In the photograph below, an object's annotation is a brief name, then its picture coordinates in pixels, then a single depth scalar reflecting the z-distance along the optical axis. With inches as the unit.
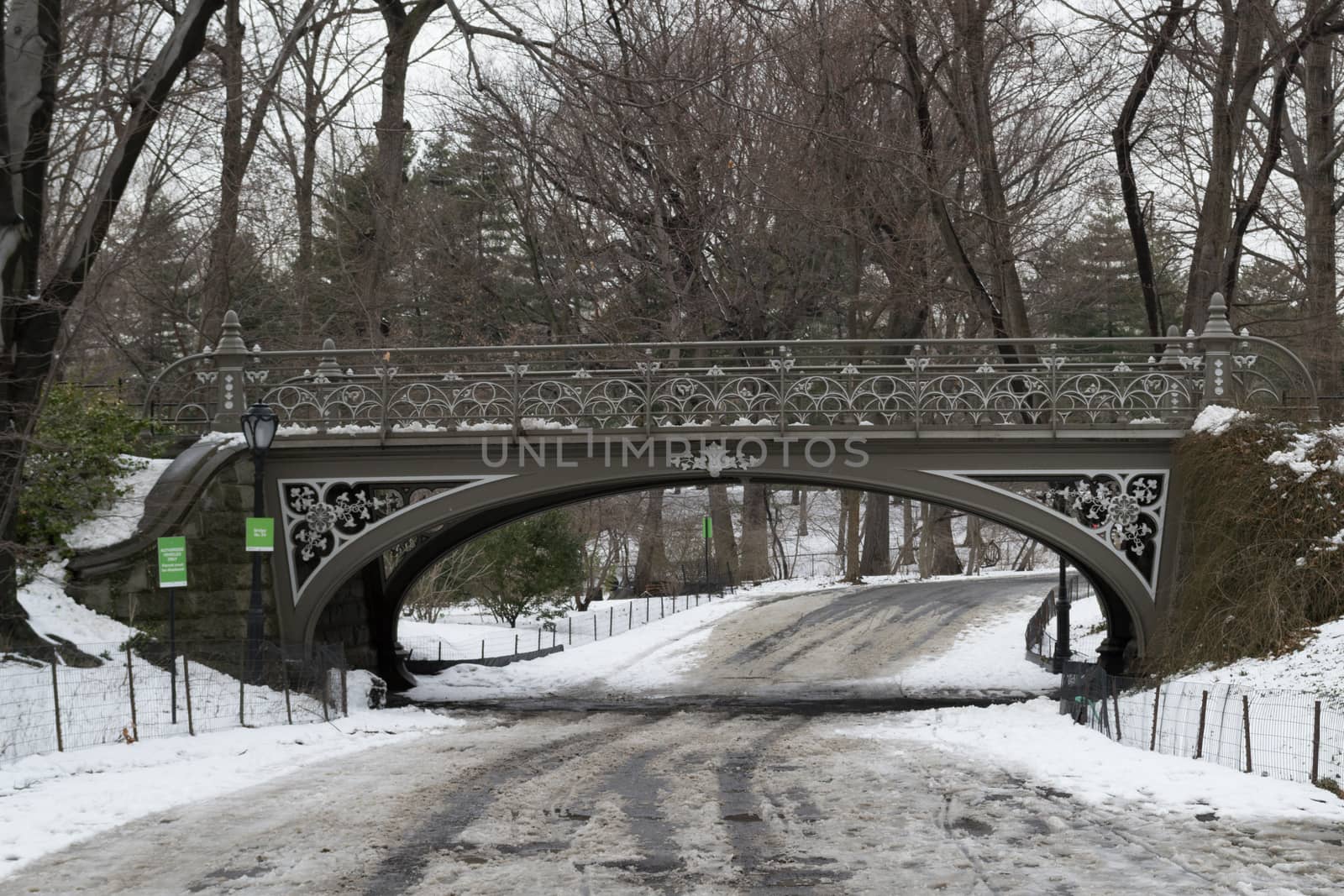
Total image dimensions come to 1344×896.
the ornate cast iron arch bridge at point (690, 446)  658.2
